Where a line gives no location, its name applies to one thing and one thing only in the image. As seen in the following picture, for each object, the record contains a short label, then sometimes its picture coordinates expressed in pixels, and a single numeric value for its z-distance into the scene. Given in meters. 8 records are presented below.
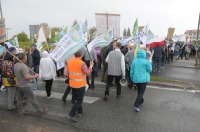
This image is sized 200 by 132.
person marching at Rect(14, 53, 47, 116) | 5.23
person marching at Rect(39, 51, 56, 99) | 6.44
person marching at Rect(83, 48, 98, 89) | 8.16
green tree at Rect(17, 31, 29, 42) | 70.81
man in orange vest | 4.88
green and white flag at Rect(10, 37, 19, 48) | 12.77
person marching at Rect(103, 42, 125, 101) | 6.57
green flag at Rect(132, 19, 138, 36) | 9.14
